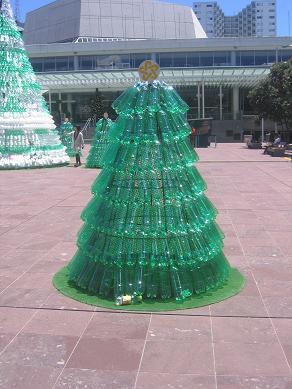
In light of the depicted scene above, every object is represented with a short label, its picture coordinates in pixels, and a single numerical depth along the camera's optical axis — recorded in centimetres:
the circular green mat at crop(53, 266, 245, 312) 486
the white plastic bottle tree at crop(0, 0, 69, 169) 1988
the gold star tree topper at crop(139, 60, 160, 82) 506
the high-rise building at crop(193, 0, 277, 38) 16812
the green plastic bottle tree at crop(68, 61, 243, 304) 499
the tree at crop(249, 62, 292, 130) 3541
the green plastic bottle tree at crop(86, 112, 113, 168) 1898
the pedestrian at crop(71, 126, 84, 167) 2034
